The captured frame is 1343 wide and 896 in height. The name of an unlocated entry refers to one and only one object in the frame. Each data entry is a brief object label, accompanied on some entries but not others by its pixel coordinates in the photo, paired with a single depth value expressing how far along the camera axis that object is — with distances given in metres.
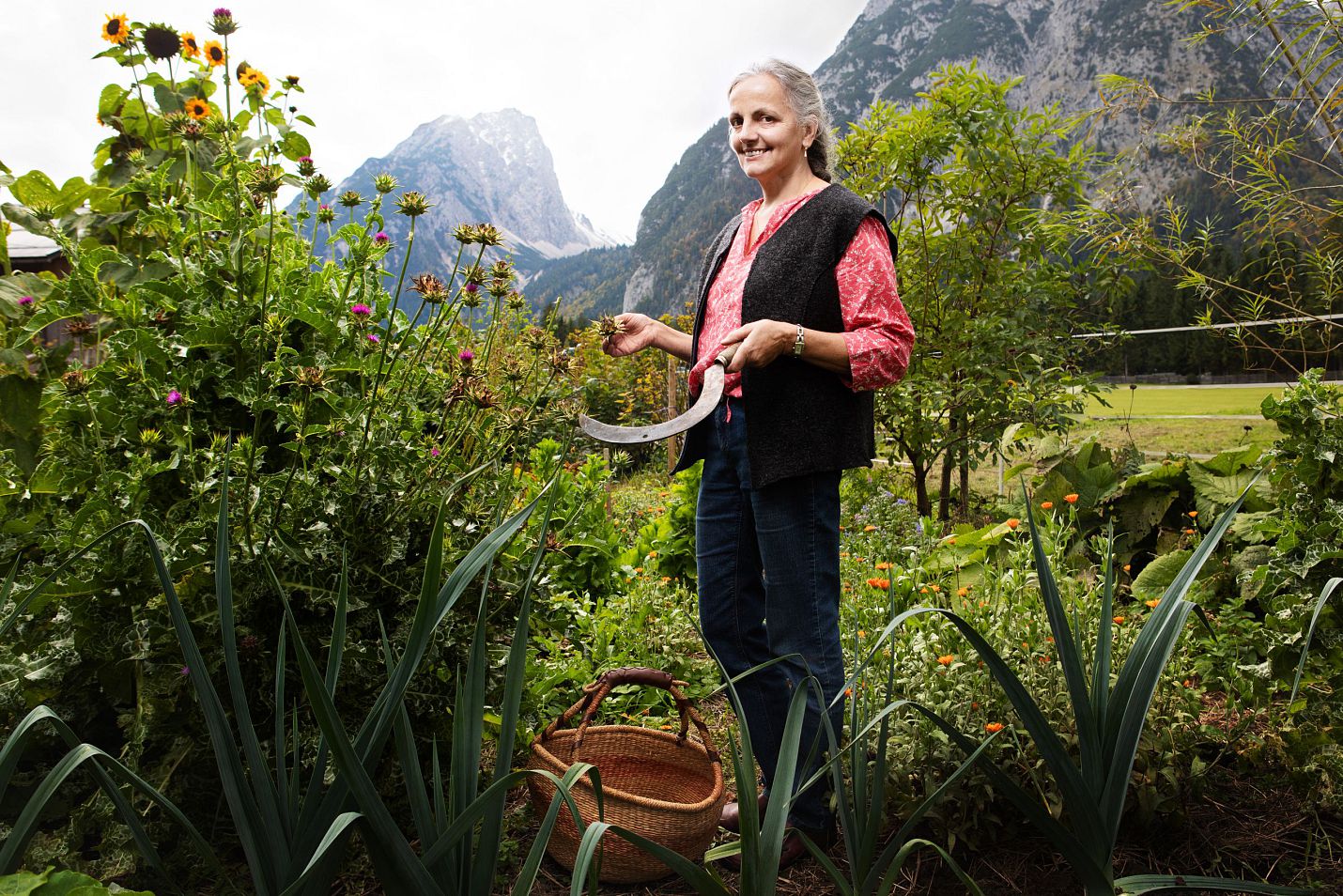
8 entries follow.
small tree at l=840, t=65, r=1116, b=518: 4.25
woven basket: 1.62
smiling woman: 1.60
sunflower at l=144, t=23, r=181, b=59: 1.90
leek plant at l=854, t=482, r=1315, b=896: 0.98
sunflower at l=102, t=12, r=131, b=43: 1.88
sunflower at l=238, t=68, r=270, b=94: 2.04
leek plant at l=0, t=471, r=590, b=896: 0.81
